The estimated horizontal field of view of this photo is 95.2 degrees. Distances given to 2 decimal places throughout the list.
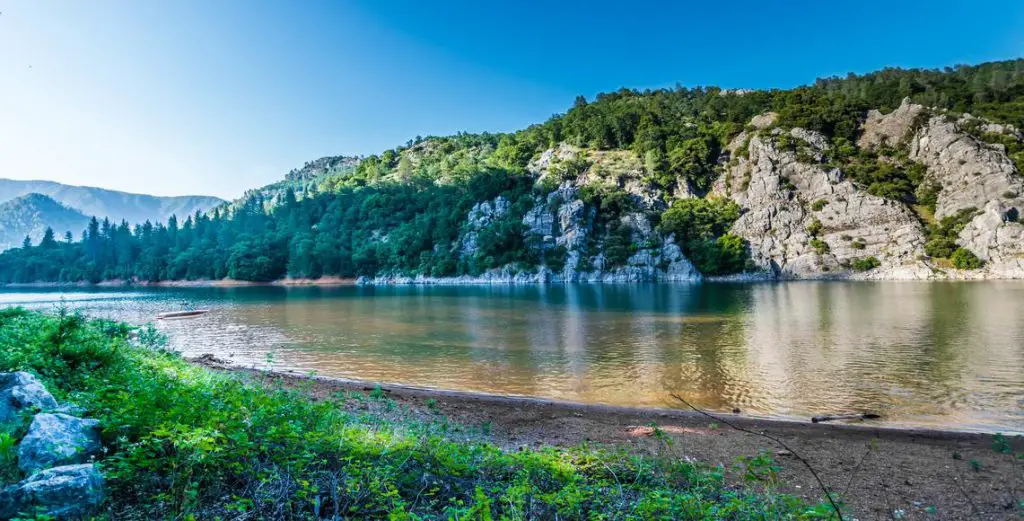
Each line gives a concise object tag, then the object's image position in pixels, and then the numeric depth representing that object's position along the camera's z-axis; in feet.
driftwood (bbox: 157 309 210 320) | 131.17
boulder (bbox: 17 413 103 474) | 13.79
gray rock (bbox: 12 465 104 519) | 11.22
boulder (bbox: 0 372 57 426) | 17.19
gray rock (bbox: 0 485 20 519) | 11.03
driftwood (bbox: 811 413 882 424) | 38.84
